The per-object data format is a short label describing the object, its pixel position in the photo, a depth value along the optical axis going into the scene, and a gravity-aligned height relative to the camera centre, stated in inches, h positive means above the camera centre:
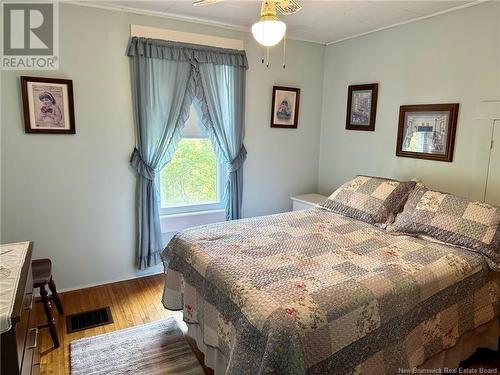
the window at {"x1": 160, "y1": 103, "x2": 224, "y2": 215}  125.5 -14.4
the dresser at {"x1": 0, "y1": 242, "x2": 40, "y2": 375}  47.8 -27.9
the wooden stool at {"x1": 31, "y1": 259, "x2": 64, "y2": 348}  83.7 -38.5
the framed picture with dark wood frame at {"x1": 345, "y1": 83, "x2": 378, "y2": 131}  127.1 +14.7
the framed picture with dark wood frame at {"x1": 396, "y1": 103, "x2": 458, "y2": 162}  103.9 +5.0
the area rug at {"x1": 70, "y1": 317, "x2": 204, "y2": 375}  78.7 -54.8
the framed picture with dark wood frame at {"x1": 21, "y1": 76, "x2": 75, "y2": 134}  97.1 +8.0
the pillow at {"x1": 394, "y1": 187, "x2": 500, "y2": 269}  80.6 -19.3
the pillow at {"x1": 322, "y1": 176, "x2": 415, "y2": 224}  101.3 -17.5
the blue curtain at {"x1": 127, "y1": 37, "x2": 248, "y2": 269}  110.6 +11.8
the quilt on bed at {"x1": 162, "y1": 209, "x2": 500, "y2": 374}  54.7 -29.0
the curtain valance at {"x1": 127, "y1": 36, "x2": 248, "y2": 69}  107.7 +29.3
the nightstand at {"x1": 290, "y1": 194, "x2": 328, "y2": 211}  135.5 -24.4
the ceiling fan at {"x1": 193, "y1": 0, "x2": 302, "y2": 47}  72.3 +25.0
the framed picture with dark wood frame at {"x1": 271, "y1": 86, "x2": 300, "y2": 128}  137.8 +14.2
